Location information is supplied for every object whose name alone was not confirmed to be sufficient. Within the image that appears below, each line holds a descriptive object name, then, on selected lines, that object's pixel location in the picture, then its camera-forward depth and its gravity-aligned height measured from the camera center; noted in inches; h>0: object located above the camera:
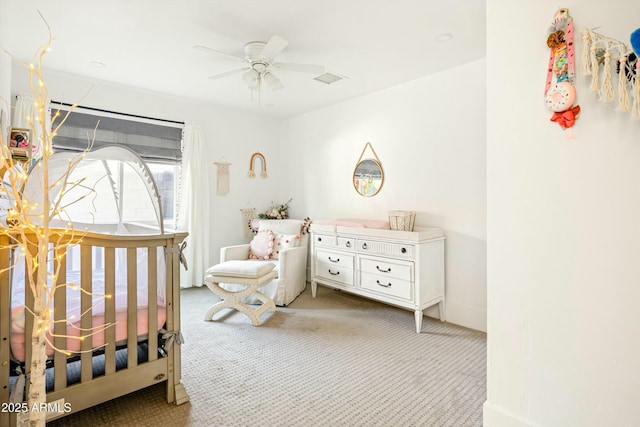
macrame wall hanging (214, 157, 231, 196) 179.9 +18.6
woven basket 125.7 -3.2
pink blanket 58.0 -19.5
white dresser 116.0 -20.1
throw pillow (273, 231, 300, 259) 157.2 -14.7
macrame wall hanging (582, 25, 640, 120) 48.6 +21.7
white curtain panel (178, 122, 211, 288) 166.4 +2.8
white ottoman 123.3 -26.7
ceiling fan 94.7 +47.0
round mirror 151.9 +16.2
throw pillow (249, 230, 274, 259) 155.4 -16.3
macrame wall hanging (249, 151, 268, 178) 192.5 +28.5
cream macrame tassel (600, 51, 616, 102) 50.6 +19.6
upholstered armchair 140.7 -20.1
